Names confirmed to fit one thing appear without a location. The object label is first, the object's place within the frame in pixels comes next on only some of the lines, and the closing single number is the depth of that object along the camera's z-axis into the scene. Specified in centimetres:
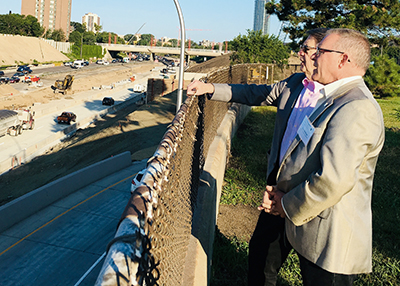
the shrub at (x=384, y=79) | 2431
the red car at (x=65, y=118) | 4406
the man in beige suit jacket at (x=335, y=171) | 207
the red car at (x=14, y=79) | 6554
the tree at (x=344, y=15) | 2178
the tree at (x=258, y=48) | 4009
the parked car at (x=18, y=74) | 7022
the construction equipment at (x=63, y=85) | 6406
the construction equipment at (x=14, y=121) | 3798
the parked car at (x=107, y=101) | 5722
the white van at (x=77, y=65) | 9859
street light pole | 1042
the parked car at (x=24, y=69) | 7694
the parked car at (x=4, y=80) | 6138
